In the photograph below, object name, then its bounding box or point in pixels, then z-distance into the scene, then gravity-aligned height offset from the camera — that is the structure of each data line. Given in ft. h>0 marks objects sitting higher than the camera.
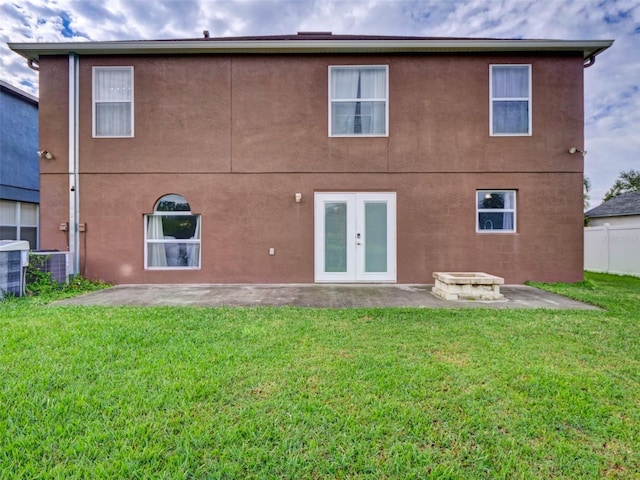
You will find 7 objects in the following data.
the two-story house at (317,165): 24.76 +6.06
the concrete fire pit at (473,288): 19.33 -3.03
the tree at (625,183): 96.53 +18.37
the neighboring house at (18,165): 30.96 +7.70
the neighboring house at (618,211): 46.34 +4.77
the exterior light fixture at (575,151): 24.49 +7.16
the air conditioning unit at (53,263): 21.40 -1.75
